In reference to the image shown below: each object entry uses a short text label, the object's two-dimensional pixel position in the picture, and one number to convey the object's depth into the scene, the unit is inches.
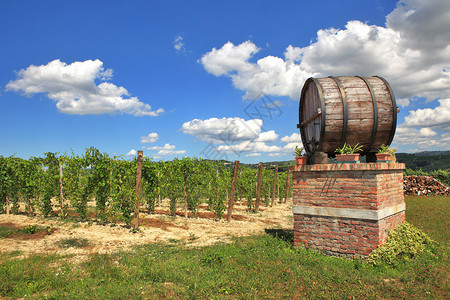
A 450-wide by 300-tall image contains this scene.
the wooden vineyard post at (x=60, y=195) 465.3
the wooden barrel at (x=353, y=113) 256.8
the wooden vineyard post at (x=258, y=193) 582.1
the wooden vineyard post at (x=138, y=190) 387.5
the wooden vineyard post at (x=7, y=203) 505.3
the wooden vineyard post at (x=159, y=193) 557.8
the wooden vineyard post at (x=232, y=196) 467.5
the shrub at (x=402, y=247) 230.8
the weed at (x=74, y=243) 305.9
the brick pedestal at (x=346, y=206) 236.4
